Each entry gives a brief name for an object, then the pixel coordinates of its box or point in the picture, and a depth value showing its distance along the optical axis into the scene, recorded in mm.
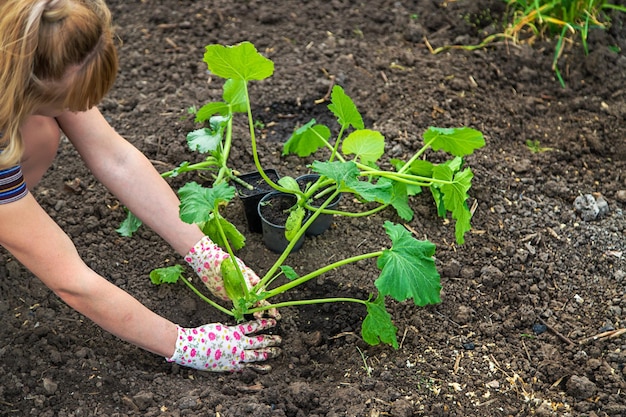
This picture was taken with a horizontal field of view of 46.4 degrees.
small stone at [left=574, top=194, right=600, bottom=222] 2736
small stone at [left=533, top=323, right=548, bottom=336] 2348
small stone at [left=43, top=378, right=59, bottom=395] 2135
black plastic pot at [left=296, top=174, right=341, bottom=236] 2529
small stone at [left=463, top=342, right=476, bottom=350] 2281
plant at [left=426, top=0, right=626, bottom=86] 3465
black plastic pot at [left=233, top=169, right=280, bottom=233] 2537
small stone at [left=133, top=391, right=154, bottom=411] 2084
